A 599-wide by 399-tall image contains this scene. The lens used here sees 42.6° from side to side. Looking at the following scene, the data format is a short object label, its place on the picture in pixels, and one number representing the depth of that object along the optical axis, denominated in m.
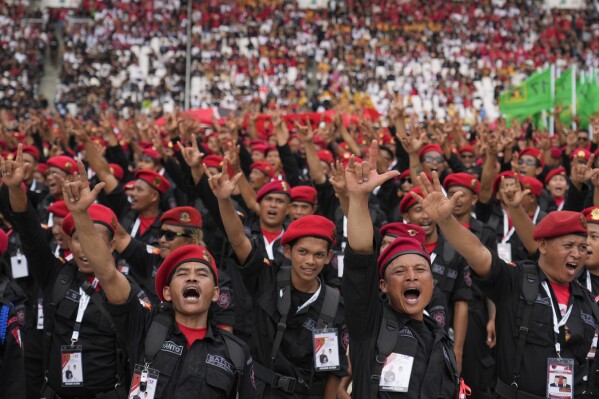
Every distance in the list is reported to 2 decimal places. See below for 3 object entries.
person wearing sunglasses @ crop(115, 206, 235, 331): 5.23
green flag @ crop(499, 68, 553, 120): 16.50
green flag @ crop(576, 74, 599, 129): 15.41
